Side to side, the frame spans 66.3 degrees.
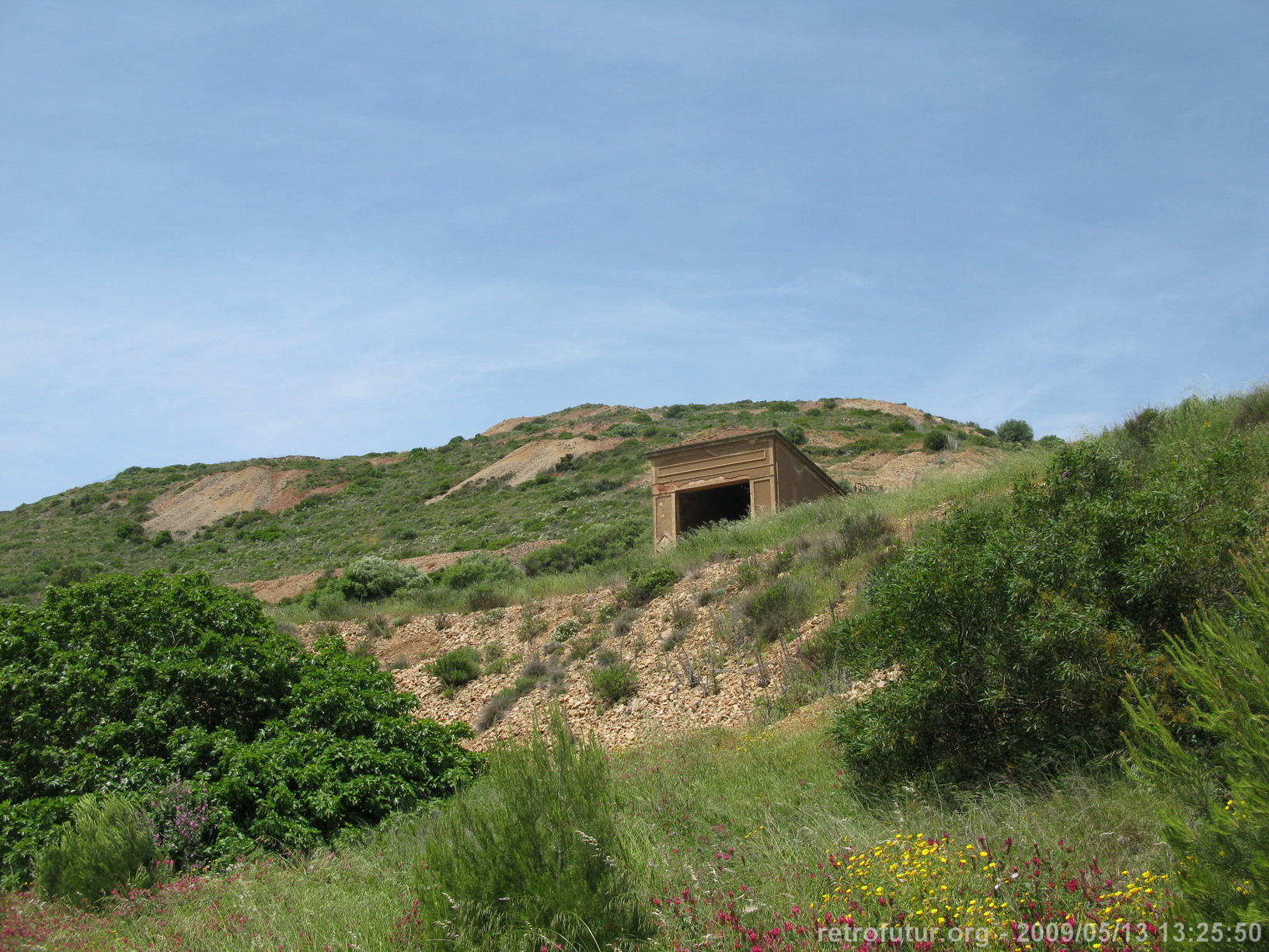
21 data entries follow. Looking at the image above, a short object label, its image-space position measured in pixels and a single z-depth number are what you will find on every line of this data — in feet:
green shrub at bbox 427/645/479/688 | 57.41
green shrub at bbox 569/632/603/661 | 55.77
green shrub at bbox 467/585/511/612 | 70.44
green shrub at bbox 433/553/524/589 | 84.17
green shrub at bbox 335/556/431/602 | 85.97
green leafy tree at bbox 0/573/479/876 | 29.07
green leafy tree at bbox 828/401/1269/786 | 25.03
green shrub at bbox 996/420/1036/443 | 166.71
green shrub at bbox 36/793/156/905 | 23.95
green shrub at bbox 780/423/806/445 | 151.02
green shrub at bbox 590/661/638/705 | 48.49
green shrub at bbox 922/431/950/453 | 130.72
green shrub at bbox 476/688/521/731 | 50.72
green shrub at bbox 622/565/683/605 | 60.75
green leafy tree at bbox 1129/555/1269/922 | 12.09
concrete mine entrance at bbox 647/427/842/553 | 72.28
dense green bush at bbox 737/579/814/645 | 48.62
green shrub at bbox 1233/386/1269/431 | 52.08
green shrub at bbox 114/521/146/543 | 171.94
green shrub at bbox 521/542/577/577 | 89.15
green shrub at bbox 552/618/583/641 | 59.37
